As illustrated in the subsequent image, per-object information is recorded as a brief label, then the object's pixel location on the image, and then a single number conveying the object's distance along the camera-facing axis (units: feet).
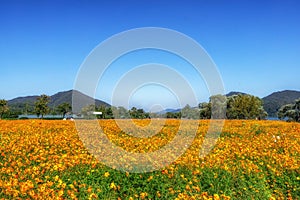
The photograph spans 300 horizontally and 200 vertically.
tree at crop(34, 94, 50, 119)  158.38
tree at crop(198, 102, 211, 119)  152.00
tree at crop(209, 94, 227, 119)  133.84
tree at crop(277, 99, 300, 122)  154.96
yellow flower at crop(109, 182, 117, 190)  17.39
